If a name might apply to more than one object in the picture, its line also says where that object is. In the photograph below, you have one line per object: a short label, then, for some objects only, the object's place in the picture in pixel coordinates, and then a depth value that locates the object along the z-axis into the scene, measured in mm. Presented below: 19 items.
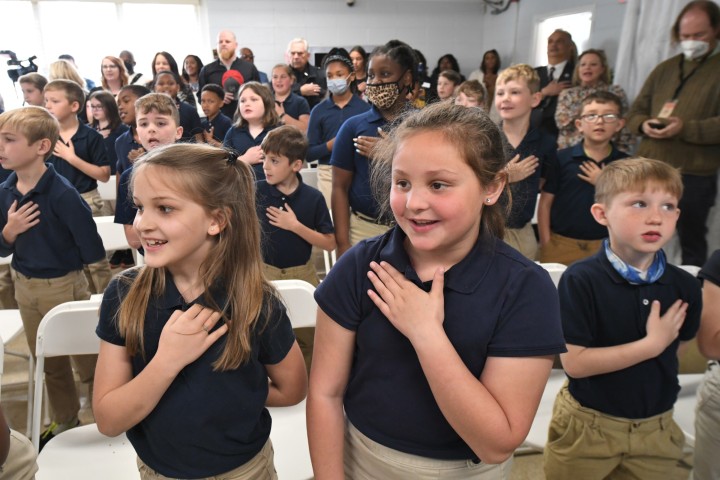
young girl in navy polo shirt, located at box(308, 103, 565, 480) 788
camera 5949
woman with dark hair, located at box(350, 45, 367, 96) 4758
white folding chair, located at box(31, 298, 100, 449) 1405
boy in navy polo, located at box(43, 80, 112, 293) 2742
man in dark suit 4266
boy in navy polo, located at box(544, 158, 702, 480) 1171
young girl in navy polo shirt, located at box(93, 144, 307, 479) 943
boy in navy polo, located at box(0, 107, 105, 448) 1838
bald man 5152
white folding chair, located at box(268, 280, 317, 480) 1293
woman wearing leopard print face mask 2000
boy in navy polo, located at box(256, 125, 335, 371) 2053
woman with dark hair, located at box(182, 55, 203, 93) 5863
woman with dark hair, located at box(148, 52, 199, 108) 4790
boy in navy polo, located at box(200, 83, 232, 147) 3881
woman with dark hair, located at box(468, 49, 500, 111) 6879
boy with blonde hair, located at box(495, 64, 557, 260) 2174
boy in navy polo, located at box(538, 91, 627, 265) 2270
